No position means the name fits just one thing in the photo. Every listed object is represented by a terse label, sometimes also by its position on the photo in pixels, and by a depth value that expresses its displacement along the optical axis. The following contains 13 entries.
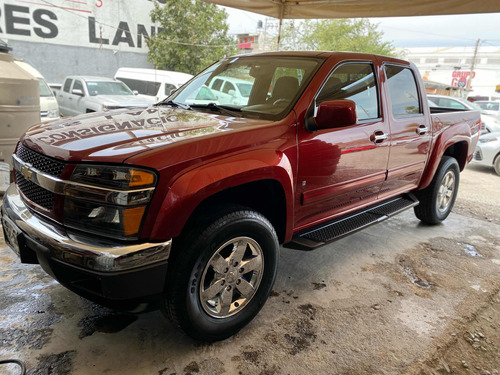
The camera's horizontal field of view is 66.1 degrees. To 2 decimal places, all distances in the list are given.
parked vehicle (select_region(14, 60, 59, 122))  8.82
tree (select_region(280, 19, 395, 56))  28.08
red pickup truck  1.85
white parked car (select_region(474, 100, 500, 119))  16.94
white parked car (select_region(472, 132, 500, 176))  8.57
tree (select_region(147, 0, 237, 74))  19.12
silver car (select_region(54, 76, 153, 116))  9.81
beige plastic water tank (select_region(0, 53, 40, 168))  4.65
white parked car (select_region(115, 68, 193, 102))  12.23
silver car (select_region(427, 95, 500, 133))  11.27
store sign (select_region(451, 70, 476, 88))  47.41
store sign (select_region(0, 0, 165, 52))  18.02
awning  5.32
